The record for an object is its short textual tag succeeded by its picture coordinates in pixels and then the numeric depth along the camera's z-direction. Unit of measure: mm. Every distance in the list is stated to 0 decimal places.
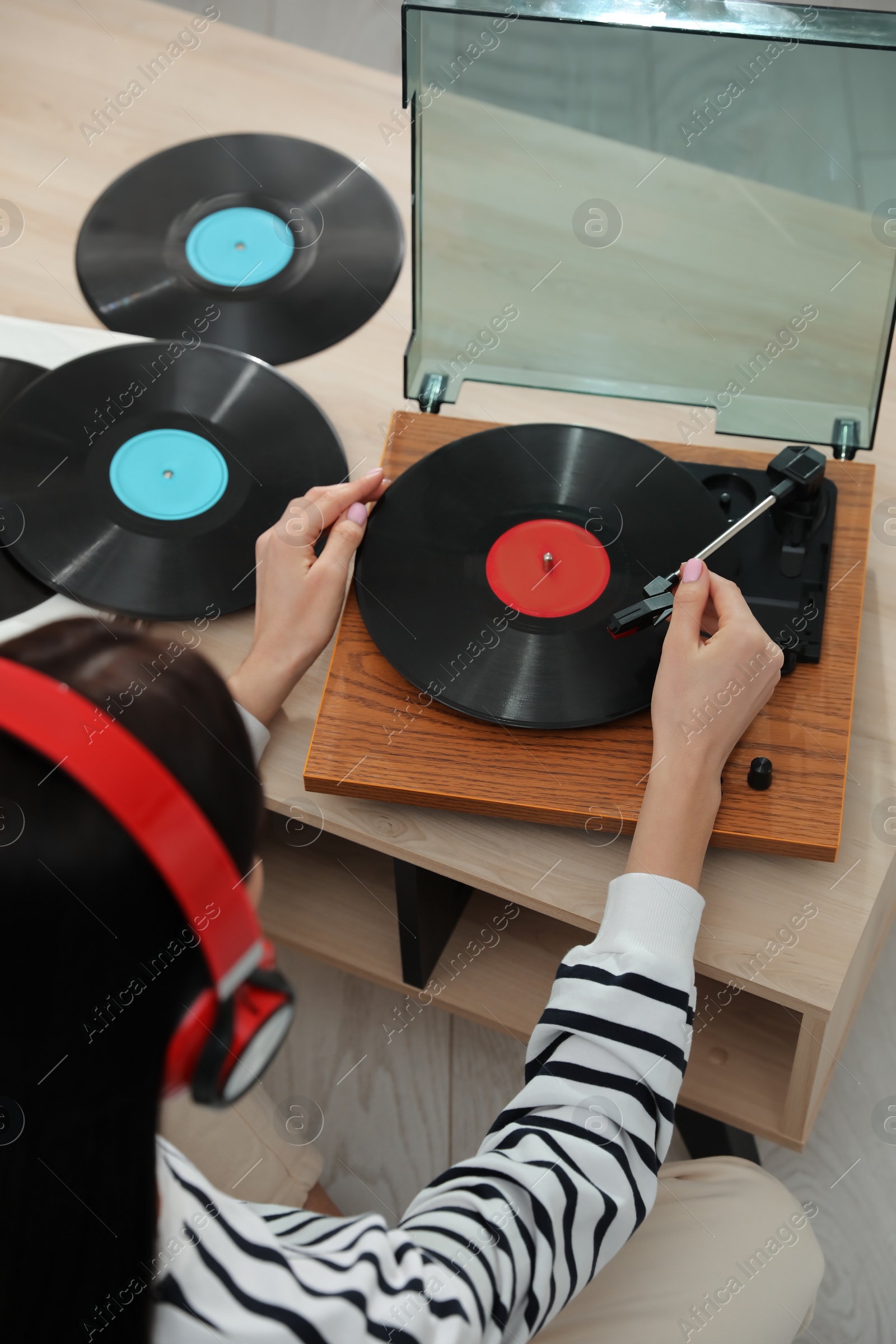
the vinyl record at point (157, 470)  1057
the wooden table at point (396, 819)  886
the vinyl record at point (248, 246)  1305
